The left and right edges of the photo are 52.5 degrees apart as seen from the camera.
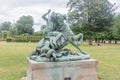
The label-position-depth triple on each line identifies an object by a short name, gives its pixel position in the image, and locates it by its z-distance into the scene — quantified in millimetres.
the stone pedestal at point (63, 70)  2590
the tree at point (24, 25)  34070
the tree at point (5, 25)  44635
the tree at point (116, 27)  17248
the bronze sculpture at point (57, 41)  2710
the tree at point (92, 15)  16766
